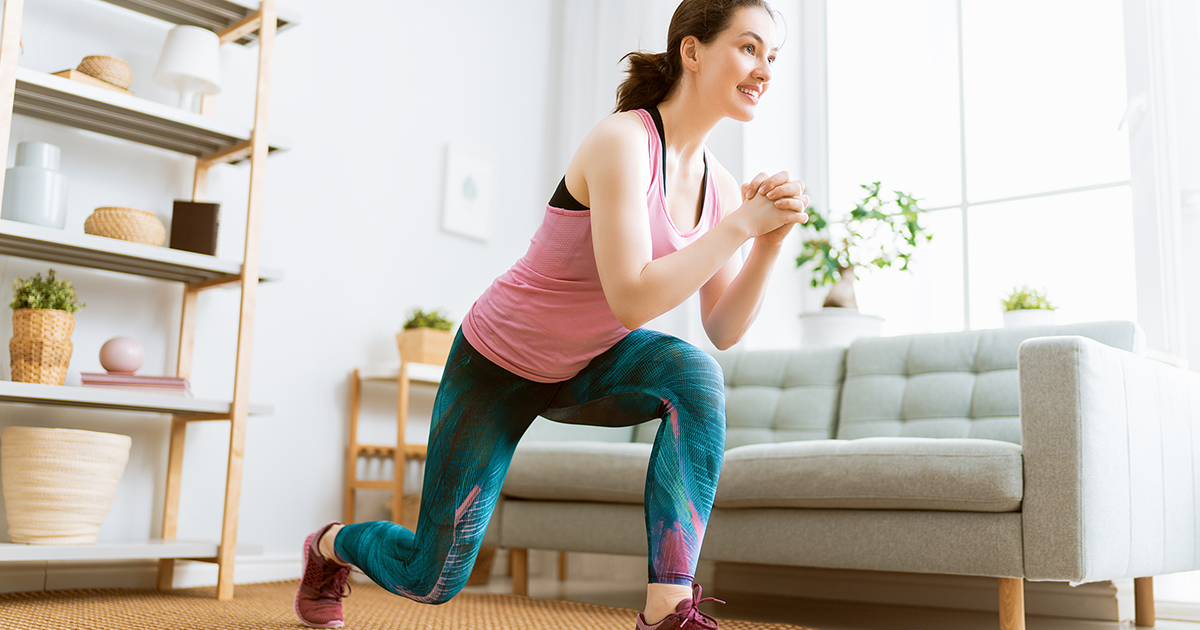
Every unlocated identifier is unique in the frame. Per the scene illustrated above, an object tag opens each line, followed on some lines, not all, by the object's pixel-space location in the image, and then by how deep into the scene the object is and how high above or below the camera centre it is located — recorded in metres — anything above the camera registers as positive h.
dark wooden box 2.62 +0.43
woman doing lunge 1.20 +0.12
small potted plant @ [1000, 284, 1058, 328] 2.97 +0.32
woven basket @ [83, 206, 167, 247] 2.46 +0.41
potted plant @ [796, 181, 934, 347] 3.23 +0.54
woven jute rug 1.96 -0.52
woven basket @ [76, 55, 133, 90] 2.54 +0.84
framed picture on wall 3.75 +0.80
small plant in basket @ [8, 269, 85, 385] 2.31 +0.11
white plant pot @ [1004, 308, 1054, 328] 2.97 +0.29
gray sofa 1.84 -0.15
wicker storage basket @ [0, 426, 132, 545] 2.25 -0.25
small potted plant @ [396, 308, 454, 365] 3.26 +0.18
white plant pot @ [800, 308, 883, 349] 3.22 +0.27
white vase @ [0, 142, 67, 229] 2.32 +0.47
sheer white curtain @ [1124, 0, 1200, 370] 2.76 +0.74
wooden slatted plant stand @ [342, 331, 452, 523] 3.13 -0.03
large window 3.20 +0.97
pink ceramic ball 2.48 +0.07
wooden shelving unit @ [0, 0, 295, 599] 2.26 +0.34
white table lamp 2.69 +0.91
